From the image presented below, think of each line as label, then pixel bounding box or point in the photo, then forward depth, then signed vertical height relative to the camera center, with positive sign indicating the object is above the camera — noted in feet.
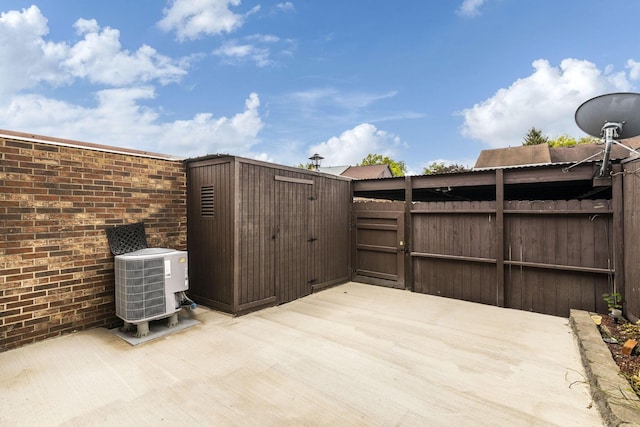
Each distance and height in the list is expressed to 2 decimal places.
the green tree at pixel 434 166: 91.35 +15.80
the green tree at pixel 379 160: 96.63 +18.66
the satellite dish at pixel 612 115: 10.52 +3.72
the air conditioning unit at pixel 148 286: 10.17 -2.65
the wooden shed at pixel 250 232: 12.88 -0.88
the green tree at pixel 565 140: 78.06 +20.52
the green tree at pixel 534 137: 83.82 +22.64
